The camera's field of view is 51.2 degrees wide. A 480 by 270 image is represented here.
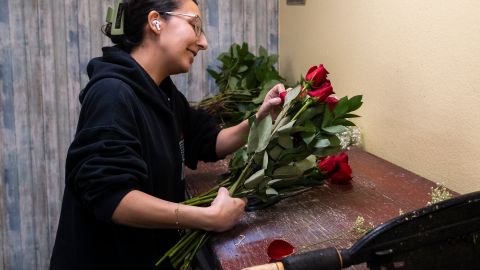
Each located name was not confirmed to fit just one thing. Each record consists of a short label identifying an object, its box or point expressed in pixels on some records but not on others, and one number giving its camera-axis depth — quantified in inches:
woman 45.4
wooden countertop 42.9
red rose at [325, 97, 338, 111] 54.6
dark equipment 27.9
